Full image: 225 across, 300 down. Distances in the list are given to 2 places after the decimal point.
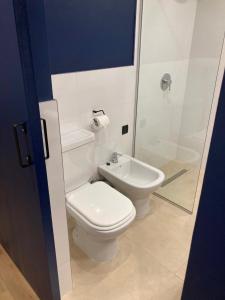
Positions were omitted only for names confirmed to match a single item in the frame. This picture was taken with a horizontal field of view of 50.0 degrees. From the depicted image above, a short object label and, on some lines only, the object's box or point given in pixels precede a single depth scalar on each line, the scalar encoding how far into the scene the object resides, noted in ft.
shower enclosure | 7.43
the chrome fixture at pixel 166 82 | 8.11
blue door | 2.80
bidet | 6.63
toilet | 5.21
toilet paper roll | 6.41
